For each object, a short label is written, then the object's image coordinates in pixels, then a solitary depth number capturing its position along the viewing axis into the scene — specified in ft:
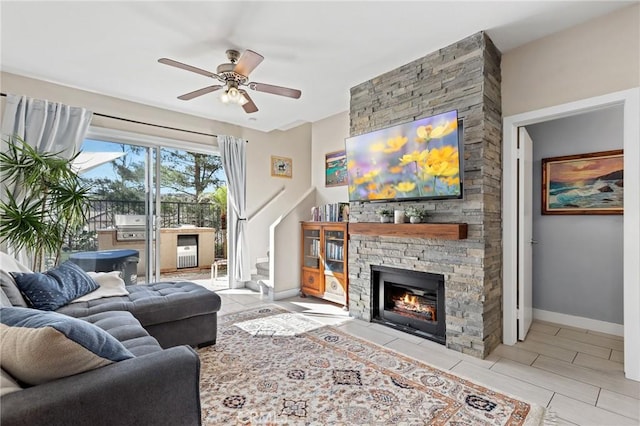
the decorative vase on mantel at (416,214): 9.38
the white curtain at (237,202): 15.67
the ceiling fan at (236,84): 8.34
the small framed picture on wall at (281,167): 17.69
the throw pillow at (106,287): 8.18
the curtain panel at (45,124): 10.43
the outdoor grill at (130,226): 13.17
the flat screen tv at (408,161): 8.43
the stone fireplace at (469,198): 8.37
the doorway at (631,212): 7.10
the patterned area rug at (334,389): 5.74
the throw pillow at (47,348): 3.37
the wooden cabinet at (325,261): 13.03
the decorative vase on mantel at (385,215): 10.27
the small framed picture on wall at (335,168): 14.69
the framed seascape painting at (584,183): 9.87
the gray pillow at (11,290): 6.43
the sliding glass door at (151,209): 12.64
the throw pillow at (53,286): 7.06
